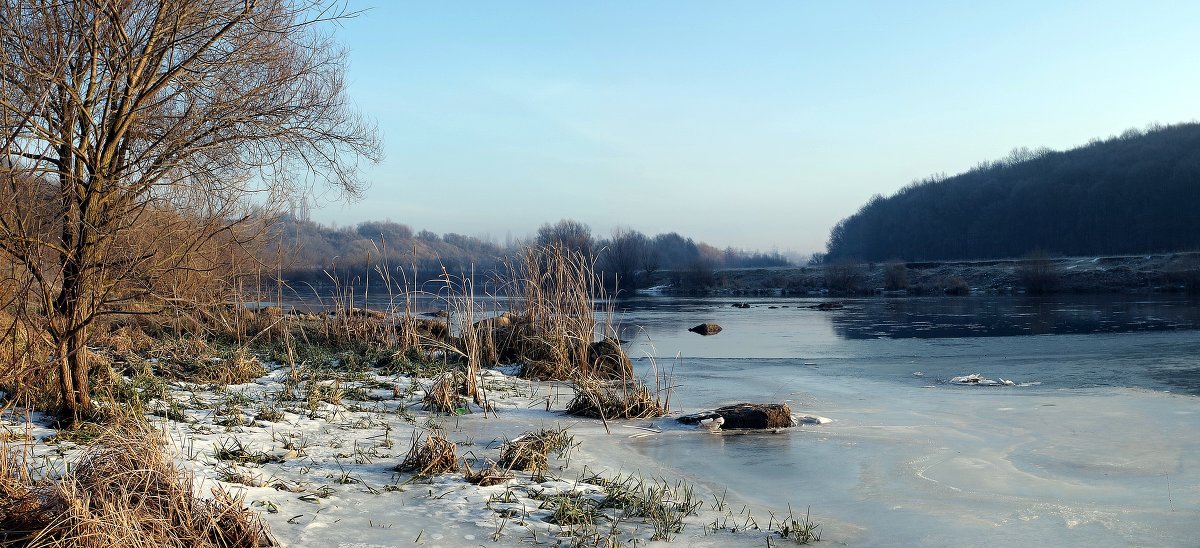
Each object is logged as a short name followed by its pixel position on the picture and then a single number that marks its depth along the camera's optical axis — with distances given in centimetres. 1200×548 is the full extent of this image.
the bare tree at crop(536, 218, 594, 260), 4008
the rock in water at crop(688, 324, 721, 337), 2323
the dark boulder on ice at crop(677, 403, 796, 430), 789
